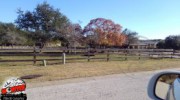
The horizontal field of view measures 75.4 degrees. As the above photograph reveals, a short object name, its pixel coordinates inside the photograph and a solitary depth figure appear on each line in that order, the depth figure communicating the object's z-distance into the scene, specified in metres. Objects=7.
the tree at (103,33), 23.24
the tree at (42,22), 17.37
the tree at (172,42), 28.60
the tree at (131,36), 34.63
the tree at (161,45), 31.19
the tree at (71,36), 17.88
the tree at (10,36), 27.71
